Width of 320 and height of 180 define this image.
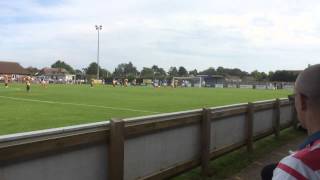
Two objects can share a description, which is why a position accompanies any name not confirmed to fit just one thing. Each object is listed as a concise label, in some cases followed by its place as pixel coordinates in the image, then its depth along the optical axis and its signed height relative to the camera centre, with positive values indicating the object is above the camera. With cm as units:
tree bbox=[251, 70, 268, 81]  9878 +108
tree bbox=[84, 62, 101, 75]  12003 +244
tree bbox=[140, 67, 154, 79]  11947 +135
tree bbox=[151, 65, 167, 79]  11883 +141
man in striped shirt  111 -18
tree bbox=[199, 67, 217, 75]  11956 +212
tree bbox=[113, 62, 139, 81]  12077 +83
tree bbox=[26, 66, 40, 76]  11131 +159
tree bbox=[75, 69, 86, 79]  10063 +11
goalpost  7781 -109
